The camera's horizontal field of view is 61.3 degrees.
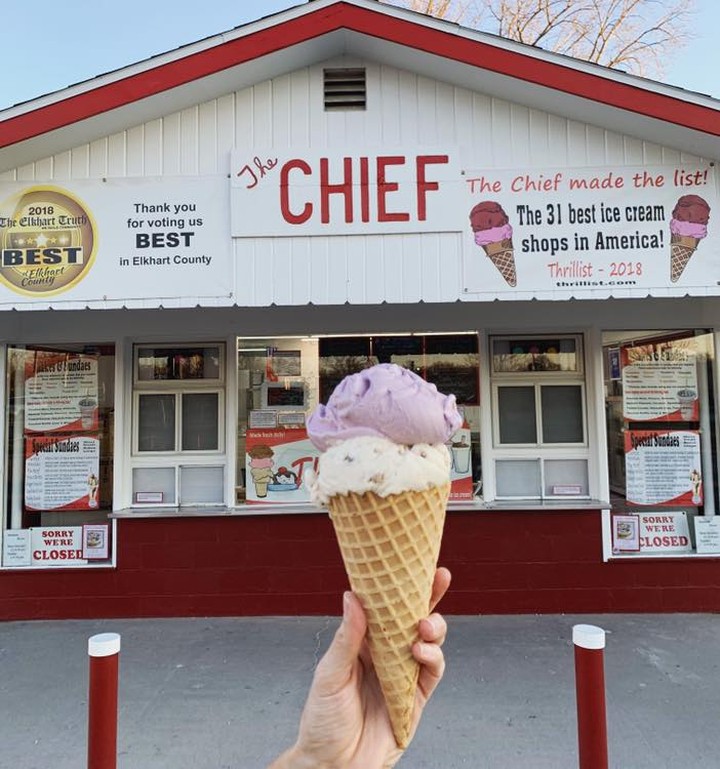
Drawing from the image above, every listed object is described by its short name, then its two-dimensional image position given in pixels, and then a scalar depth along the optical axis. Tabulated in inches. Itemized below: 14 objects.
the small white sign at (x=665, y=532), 232.1
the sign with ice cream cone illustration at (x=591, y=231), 181.8
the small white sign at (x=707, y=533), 230.4
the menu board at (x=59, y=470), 236.5
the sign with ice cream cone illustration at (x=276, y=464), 232.5
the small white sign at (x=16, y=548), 231.8
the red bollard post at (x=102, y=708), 104.6
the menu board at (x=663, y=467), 235.0
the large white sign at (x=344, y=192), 185.8
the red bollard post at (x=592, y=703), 104.3
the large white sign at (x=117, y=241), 184.9
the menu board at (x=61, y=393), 237.0
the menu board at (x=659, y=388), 235.6
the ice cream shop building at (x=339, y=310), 184.2
